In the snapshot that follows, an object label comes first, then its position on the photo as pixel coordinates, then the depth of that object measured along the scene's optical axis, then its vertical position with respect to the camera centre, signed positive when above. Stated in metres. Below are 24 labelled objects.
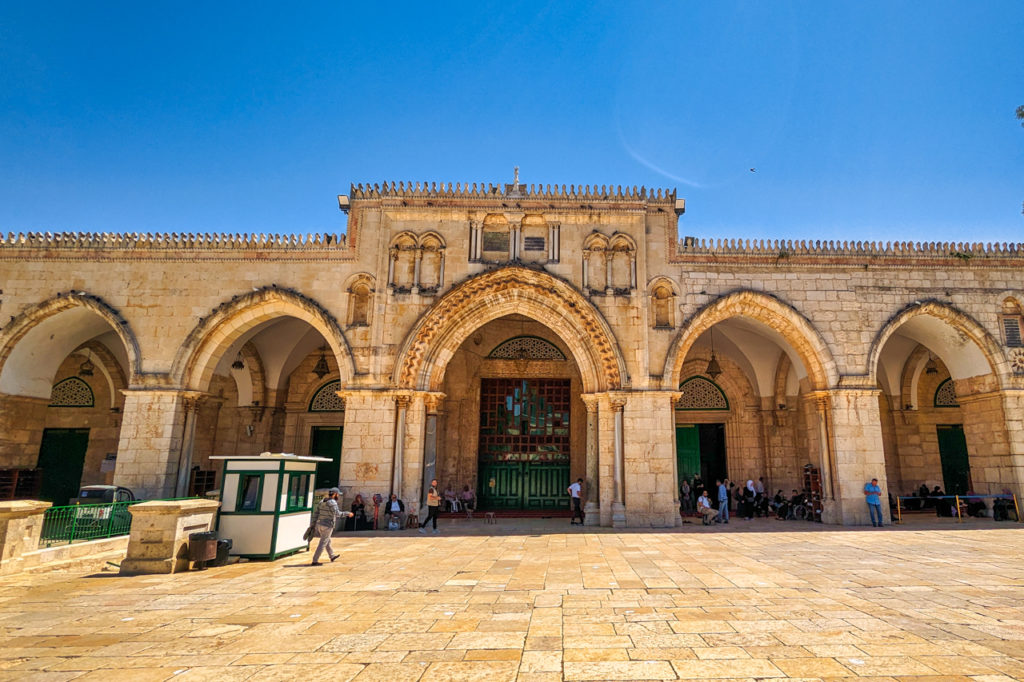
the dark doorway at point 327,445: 17.29 +0.10
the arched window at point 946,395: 17.03 +1.99
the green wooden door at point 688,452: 16.89 +0.12
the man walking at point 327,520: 7.82 -1.00
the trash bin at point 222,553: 7.75 -1.47
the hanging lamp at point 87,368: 16.20 +2.17
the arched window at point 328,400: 17.42 +1.50
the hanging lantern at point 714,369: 16.20 +2.52
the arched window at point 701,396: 17.38 +1.86
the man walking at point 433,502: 11.59 -1.05
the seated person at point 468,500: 15.56 -1.35
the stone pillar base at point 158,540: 7.16 -1.22
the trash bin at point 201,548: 7.41 -1.34
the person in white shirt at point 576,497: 13.12 -1.01
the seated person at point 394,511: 12.05 -1.32
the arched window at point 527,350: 17.05 +3.11
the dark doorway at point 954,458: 16.59 +0.09
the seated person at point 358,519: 11.80 -1.46
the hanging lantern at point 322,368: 17.28 +2.45
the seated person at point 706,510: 12.71 -1.21
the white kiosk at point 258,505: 8.16 -0.84
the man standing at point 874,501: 12.30 -0.90
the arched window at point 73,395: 17.00 +1.46
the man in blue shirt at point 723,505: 13.43 -1.15
